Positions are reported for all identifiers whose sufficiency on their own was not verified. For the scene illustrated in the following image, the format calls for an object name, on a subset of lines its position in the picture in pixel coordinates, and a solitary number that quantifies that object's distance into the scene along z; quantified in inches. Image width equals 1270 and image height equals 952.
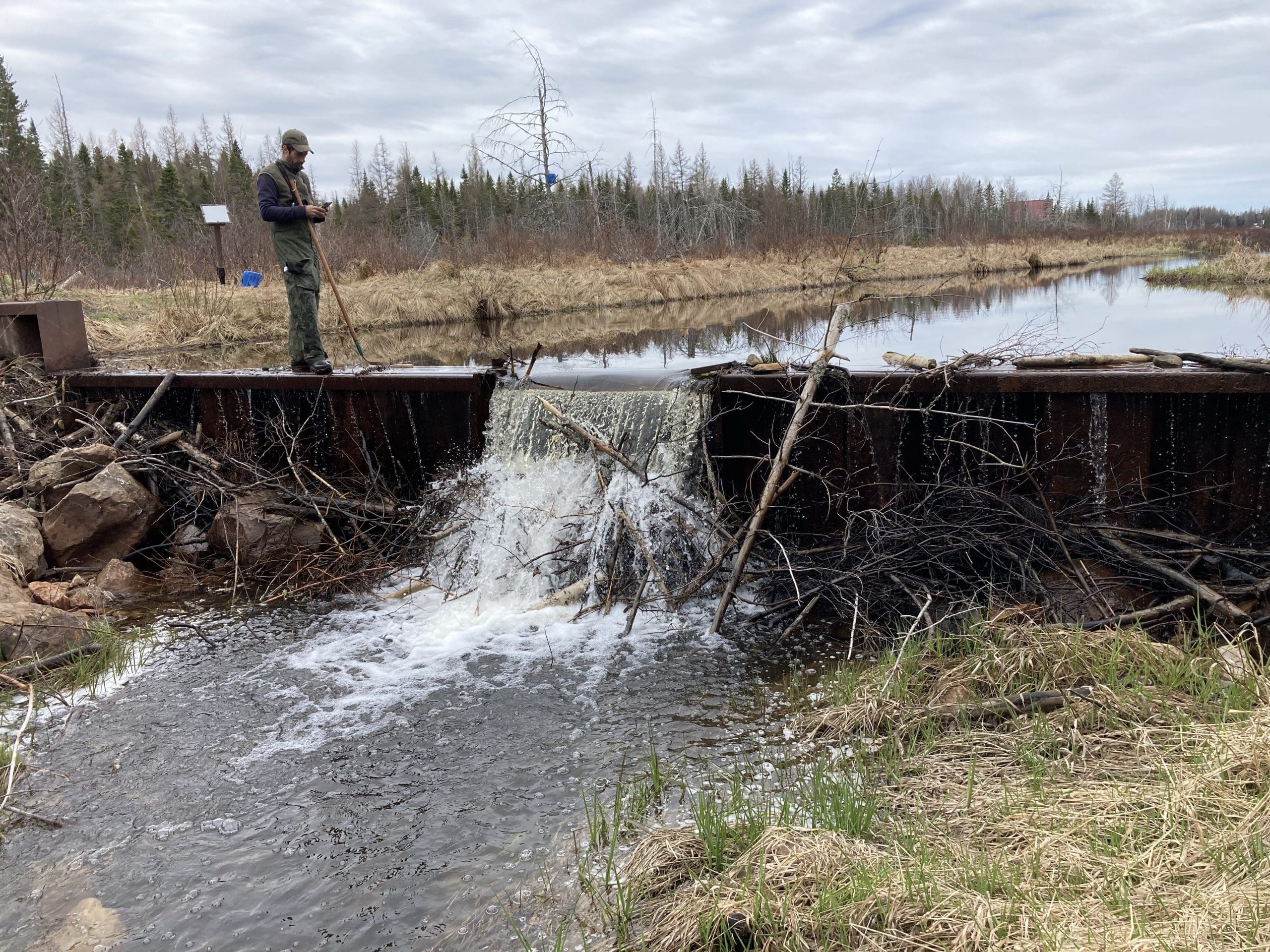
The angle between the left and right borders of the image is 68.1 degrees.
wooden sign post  790.5
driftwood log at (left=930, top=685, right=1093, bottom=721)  149.6
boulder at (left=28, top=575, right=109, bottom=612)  229.9
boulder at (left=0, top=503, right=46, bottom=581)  241.9
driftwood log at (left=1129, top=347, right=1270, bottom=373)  203.5
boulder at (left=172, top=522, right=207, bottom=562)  276.4
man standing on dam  302.0
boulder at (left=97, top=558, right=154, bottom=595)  250.2
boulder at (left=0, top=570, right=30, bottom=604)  214.2
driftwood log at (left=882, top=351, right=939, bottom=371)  234.2
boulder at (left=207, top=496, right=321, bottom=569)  259.0
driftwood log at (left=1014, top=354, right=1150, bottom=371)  227.1
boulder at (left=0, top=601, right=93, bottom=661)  197.8
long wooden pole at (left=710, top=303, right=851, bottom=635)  208.2
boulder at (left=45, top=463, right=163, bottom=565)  261.3
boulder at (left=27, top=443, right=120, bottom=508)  276.4
